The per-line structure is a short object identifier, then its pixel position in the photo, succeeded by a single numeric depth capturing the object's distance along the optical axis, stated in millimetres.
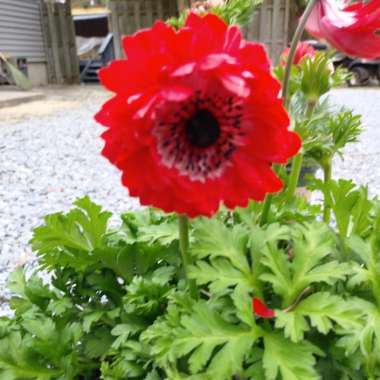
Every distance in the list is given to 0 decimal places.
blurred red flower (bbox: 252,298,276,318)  215
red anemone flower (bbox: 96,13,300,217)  158
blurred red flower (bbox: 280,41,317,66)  311
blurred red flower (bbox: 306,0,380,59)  192
